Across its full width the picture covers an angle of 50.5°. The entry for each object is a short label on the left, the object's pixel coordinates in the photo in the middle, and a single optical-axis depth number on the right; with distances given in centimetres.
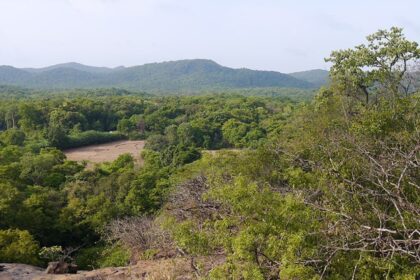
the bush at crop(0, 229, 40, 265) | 1441
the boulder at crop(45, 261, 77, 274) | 1173
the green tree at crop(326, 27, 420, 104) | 1584
